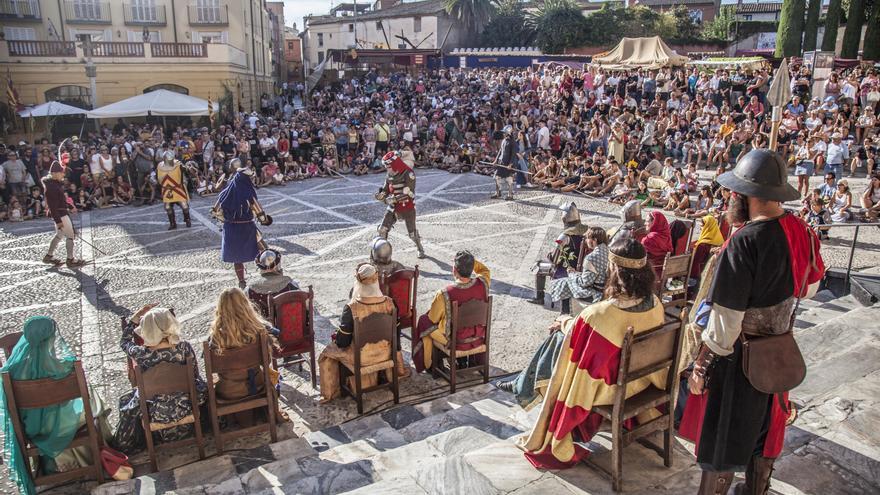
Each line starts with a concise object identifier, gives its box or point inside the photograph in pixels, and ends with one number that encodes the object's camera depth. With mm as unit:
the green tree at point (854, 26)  24828
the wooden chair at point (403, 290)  6219
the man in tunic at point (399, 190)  10062
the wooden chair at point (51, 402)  4047
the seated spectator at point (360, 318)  5336
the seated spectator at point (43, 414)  4145
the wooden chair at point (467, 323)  5555
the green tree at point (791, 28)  25812
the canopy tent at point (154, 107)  17953
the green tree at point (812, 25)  25000
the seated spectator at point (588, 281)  5527
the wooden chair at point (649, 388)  3518
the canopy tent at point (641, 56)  22253
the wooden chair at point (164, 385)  4352
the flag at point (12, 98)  24547
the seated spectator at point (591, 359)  3512
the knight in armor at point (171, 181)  12370
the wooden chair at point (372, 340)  5172
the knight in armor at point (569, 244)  7488
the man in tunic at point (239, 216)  8727
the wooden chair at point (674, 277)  6867
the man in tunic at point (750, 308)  2990
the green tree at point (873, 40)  24641
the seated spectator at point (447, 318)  5648
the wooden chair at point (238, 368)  4578
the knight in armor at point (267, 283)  6379
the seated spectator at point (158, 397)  4508
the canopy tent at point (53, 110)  19938
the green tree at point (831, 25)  25594
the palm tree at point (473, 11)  54719
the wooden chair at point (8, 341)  4882
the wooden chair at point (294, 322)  5750
